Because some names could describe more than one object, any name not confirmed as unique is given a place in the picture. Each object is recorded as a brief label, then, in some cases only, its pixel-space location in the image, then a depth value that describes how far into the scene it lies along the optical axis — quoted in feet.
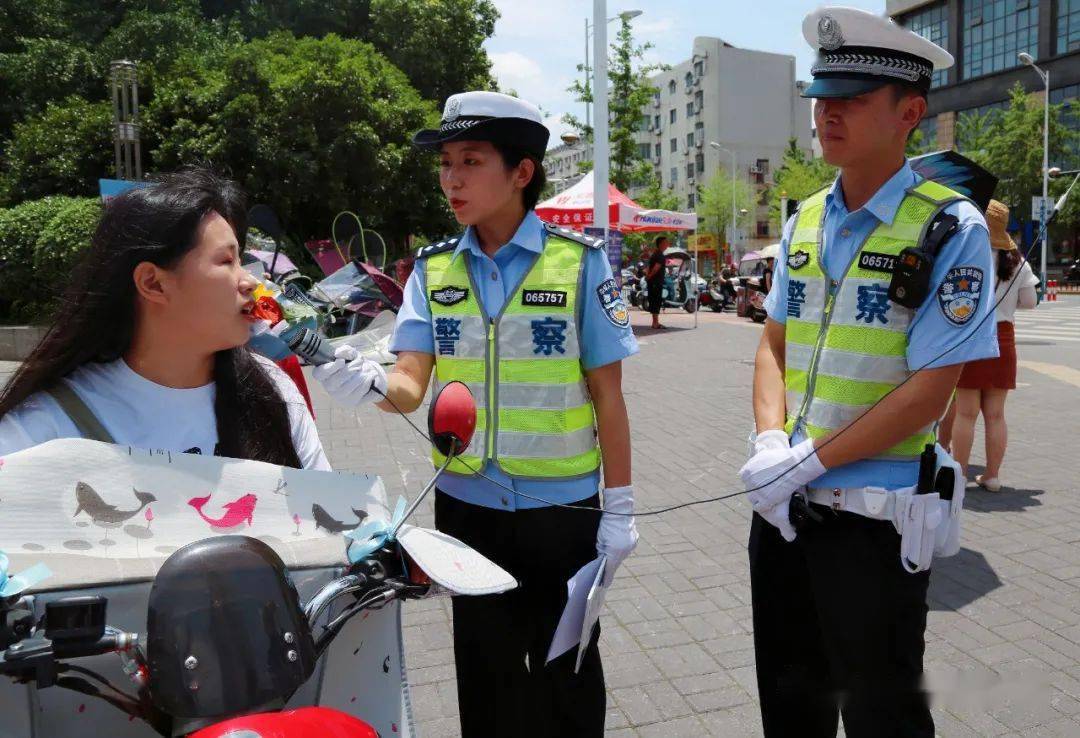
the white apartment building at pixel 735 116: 228.63
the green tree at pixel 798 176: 170.09
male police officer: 6.61
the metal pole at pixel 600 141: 37.27
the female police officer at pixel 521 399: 7.60
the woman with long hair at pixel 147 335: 5.81
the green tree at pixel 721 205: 207.31
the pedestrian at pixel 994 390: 17.70
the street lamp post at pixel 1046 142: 107.76
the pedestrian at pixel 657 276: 56.08
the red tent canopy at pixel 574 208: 48.93
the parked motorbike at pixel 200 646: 3.73
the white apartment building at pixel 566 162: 304.50
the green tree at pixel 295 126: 54.13
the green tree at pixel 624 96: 72.79
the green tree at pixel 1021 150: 120.16
